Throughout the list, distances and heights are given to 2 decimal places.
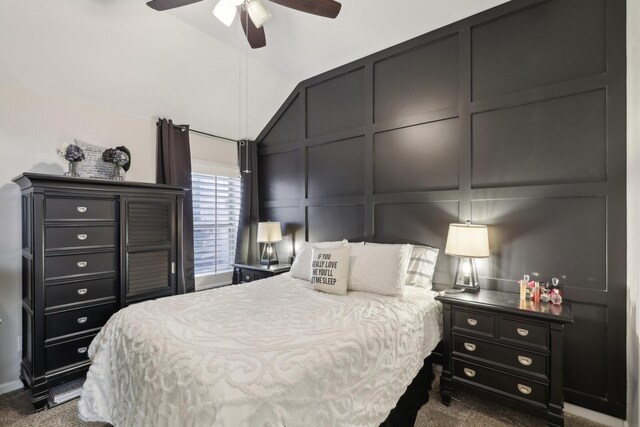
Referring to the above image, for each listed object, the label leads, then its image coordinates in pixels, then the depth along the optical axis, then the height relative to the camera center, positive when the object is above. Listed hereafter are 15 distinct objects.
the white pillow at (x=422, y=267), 2.57 -0.48
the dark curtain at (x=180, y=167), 3.34 +0.54
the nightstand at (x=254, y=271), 3.42 -0.69
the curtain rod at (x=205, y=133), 3.50 +1.02
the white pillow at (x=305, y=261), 2.82 -0.47
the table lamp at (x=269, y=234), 3.64 -0.26
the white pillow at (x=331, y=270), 2.37 -0.47
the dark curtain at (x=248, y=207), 4.09 +0.09
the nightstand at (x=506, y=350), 1.82 -0.92
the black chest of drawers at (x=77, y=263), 2.17 -0.40
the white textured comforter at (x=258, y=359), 1.14 -0.67
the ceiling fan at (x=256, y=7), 1.84 +1.31
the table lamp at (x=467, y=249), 2.21 -0.28
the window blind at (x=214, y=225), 3.80 -0.16
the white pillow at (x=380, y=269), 2.32 -0.46
